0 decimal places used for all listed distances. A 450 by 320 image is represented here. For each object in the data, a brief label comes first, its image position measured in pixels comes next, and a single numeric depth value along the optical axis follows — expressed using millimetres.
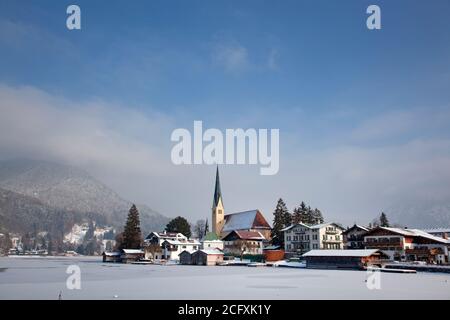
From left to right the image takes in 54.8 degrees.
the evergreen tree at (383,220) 115500
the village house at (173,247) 108500
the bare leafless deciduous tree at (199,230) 170075
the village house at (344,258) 66438
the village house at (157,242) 109875
